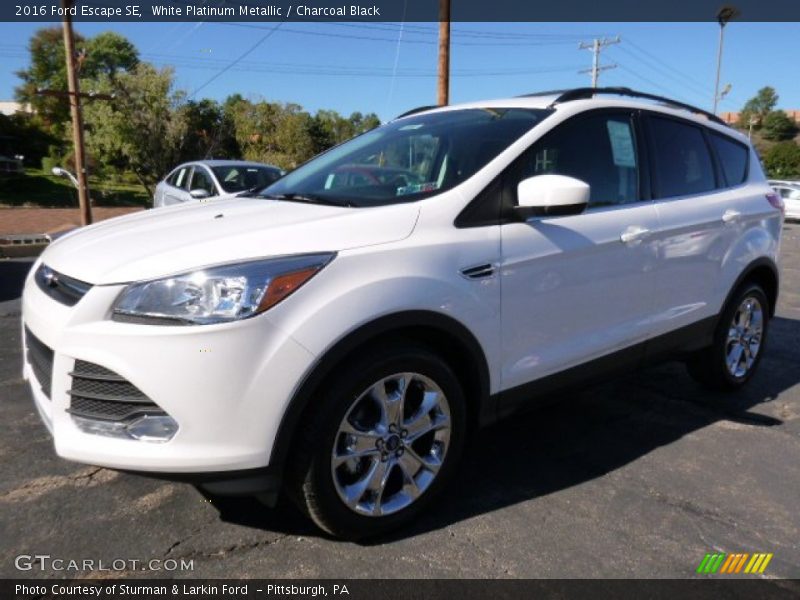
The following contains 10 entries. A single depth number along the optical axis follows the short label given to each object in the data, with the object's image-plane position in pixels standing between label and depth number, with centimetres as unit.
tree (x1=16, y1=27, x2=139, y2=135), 6008
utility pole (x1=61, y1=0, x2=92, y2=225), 1469
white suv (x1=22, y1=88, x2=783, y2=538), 217
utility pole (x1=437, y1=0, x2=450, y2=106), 1398
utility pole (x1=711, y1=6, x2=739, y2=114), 2505
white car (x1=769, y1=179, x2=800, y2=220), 2413
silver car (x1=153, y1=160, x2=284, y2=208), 1020
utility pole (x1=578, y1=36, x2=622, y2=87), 3978
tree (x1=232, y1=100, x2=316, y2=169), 4253
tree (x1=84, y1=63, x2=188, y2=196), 3050
